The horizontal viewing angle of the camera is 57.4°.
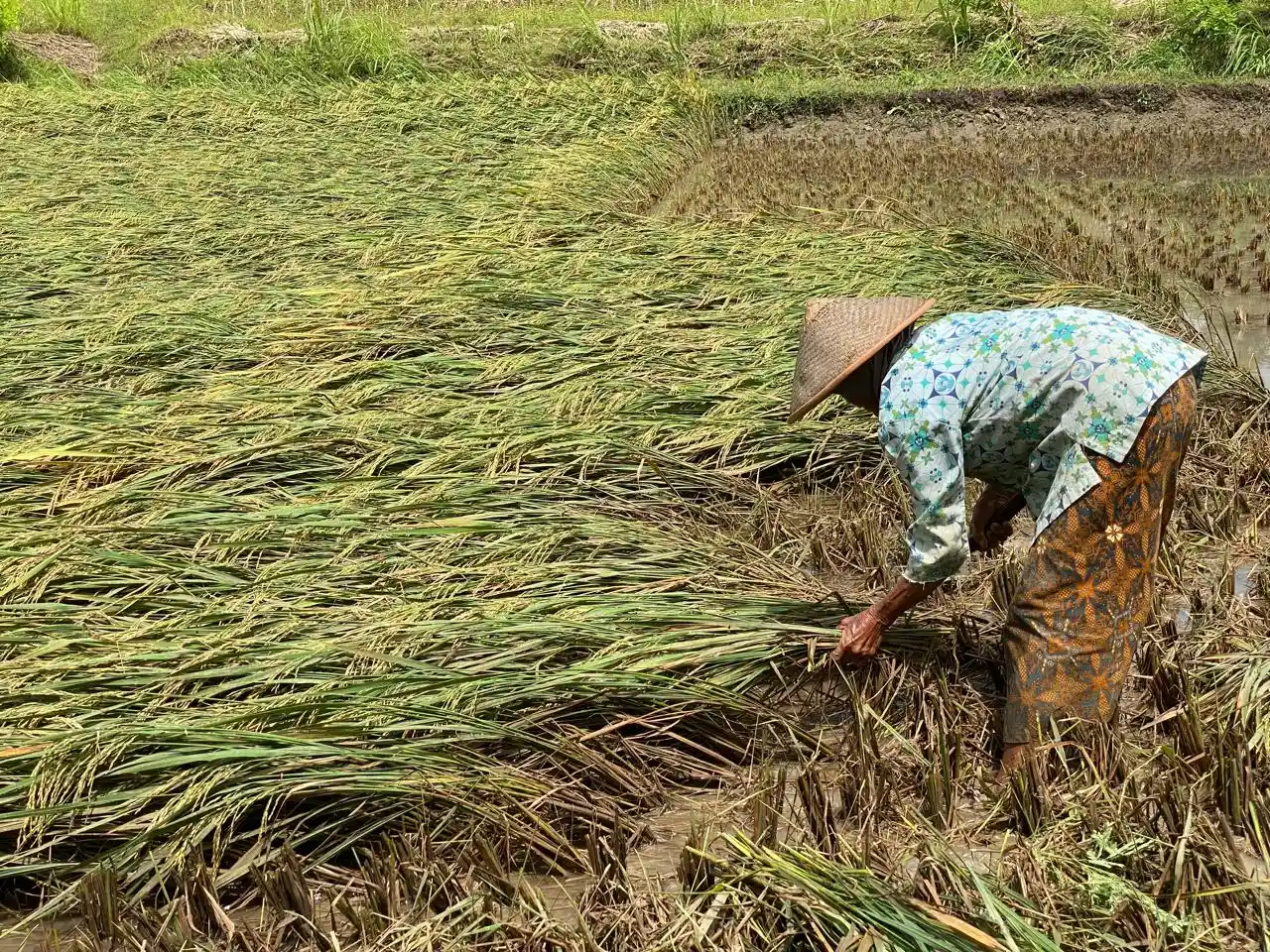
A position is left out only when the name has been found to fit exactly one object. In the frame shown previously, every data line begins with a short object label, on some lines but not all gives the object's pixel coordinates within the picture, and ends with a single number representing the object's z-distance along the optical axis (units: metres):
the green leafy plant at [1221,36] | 9.41
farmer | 1.92
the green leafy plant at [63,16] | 14.29
